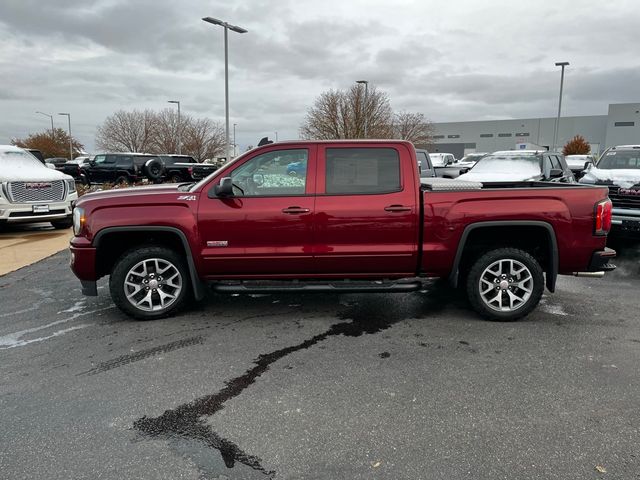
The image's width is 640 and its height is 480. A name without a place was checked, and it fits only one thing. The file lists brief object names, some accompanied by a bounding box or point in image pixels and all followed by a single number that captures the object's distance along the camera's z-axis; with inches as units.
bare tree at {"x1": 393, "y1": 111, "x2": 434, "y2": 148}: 1786.4
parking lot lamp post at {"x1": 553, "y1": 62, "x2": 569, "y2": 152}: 1178.0
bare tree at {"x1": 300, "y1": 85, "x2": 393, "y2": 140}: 1396.4
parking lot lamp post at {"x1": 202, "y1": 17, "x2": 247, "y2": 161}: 786.2
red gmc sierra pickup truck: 189.2
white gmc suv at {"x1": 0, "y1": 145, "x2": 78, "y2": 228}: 406.6
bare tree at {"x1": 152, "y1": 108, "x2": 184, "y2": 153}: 2292.1
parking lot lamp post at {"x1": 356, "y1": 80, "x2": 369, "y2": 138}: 1221.7
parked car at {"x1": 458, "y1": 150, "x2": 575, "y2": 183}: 434.9
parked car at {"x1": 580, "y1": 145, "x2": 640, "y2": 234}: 285.6
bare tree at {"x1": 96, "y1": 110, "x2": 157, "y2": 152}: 2420.0
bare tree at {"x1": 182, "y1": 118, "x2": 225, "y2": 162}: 2282.2
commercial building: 3184.1
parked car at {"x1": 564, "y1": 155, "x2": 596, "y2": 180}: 887.7
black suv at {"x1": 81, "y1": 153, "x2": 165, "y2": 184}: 920.9
